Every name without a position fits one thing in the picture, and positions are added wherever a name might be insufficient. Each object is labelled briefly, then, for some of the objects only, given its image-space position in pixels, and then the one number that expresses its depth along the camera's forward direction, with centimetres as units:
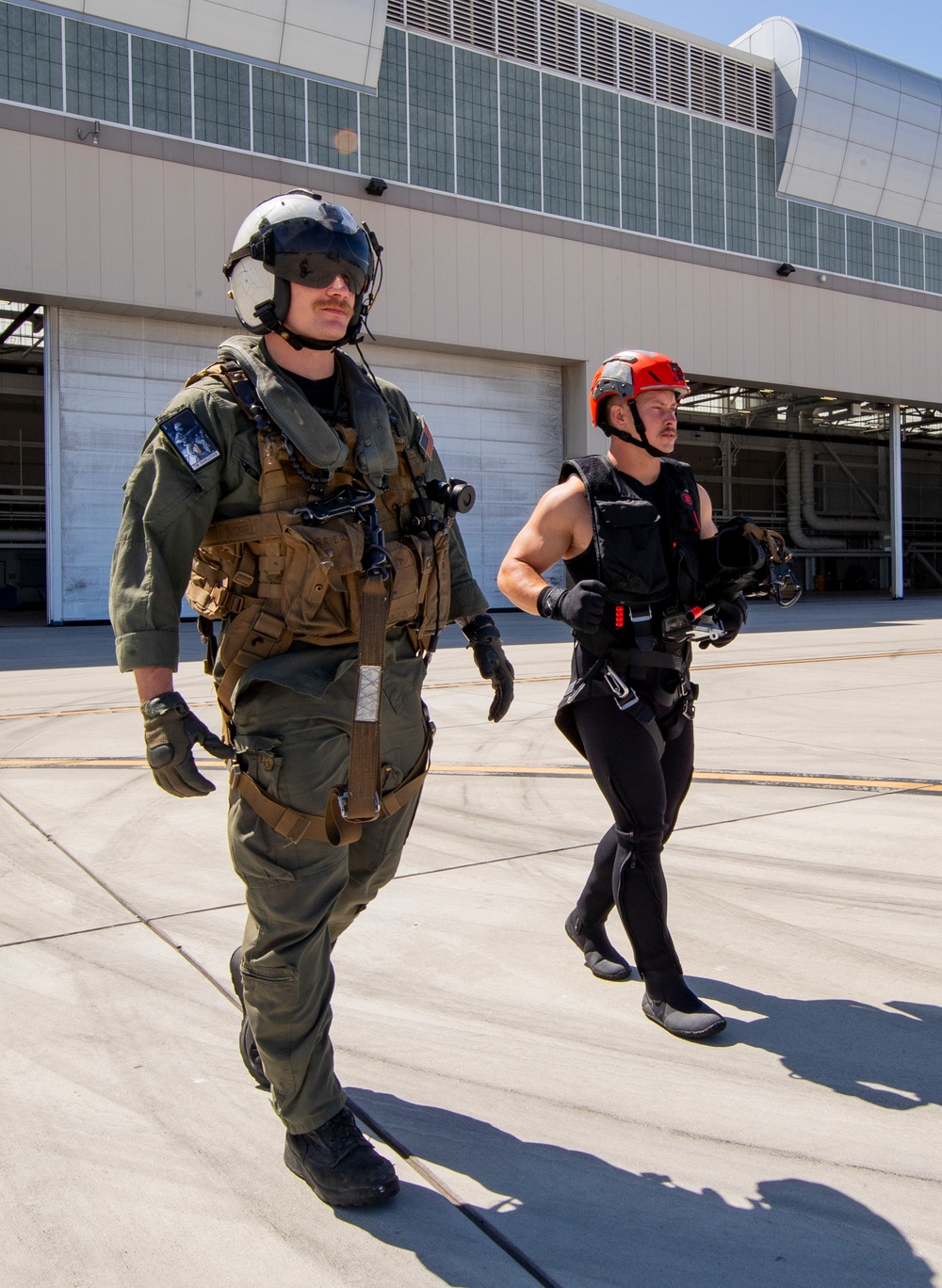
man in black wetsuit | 311
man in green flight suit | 231
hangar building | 2108
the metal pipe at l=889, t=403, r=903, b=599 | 3247
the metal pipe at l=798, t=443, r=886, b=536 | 4203
